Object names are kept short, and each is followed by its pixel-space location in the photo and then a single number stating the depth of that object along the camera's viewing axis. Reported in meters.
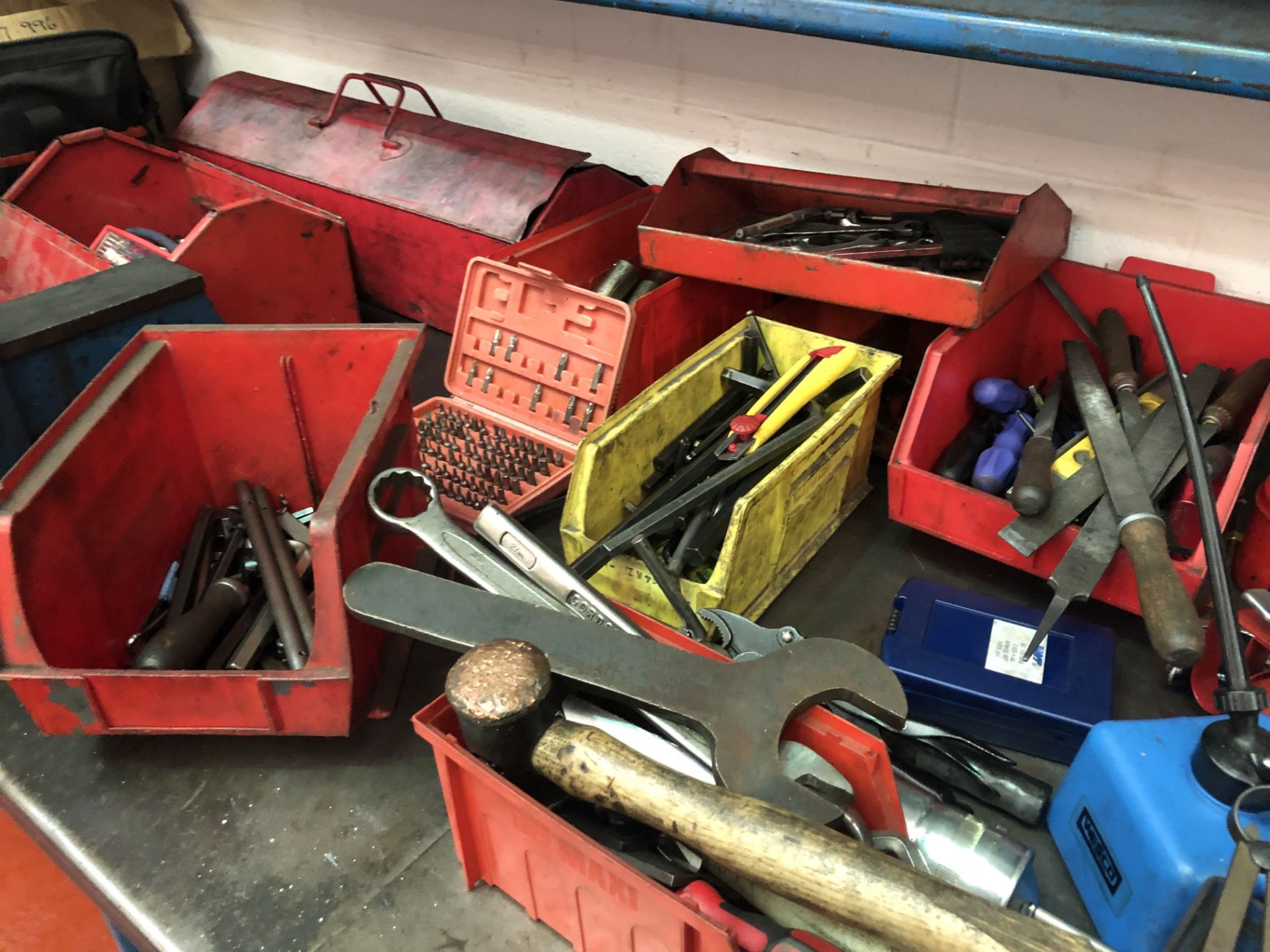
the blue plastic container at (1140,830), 0.50
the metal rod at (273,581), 0.73
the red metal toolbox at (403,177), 1.18
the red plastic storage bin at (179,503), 0.62
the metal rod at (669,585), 0.73
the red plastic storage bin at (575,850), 0.48
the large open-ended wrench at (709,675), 0.50
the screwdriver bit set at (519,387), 0.97
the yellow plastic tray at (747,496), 0.76
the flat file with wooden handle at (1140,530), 0.54
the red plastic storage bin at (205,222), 1.18
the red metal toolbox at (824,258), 0.82
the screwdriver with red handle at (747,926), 0.44
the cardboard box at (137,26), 1.58
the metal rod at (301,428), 0.86
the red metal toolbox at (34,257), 1.10
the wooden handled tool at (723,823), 0.38
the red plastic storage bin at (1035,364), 0.74
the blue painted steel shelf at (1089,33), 0.58
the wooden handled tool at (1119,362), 0.83
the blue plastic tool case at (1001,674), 0.67
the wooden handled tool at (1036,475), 0.72
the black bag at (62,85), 1.39
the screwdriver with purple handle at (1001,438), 0.82
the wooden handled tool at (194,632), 0.71
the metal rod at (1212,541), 0.54
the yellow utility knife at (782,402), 0.87
